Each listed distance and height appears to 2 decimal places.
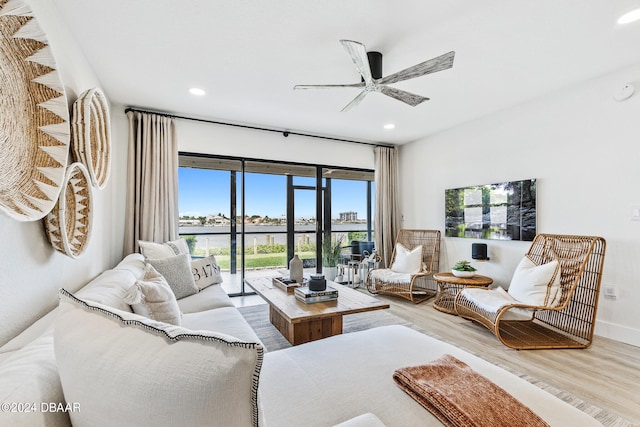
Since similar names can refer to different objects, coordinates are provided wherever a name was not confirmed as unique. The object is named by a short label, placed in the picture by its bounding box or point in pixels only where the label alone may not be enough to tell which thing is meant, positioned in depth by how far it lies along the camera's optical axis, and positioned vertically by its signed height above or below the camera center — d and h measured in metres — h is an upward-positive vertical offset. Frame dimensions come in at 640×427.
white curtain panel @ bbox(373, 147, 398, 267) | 5.26 +0.29
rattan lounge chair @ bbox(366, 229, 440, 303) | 4.18 -0.85
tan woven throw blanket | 1.00 -0.66
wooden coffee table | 2.33 -0.74
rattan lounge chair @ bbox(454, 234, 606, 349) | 2.70 -0.85
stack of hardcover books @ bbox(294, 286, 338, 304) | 2.60 -0.68
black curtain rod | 3.71 +1.35
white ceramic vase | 3.14 -0.57
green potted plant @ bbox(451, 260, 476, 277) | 3.74 -0.66
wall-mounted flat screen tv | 3.53 +0.09
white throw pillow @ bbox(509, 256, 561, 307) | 2.77 -0.66
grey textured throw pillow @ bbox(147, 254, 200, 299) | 2.62 -0.49
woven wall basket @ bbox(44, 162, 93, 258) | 1.51 +0.02
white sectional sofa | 0.57 -0.37
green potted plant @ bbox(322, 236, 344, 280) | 5.04 -0.66
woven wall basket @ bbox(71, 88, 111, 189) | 1.78 +0.58
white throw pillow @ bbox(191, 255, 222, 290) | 3.02 -0.56
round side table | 3.57 -0.87
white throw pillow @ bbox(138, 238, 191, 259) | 3.12 -0.33
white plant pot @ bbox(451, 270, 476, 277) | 3.73 -0.70
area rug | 1.75 -1.16
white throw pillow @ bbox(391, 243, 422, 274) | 4.44 -0.66
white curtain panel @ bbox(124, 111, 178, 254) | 3.60 +0.46
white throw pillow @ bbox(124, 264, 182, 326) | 1.46 -0.42
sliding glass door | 4.35 +0.13
